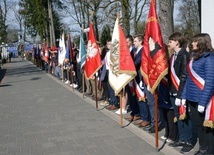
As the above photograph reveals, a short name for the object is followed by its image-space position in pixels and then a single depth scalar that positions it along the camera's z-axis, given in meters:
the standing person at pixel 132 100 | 6.79
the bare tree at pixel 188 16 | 34.71
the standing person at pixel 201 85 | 4.04
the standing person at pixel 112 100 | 8.08
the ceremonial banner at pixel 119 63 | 5.96
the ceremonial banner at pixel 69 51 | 11.44
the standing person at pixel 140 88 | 6.18
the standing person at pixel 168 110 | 5.26
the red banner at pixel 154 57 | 4.64
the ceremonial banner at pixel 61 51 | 13.73
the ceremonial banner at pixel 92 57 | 8.04
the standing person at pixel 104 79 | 8.42
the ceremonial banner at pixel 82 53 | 9.58
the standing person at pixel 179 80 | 4.67
